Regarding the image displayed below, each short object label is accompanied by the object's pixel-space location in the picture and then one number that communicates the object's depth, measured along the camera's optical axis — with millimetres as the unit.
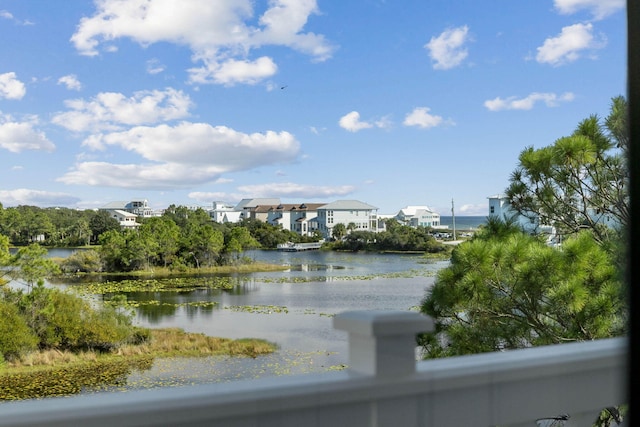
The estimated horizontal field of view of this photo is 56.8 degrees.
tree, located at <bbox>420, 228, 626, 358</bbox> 3805
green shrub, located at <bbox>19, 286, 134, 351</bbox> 11680
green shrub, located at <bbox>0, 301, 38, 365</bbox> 11359
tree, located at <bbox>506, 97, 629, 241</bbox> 4188
